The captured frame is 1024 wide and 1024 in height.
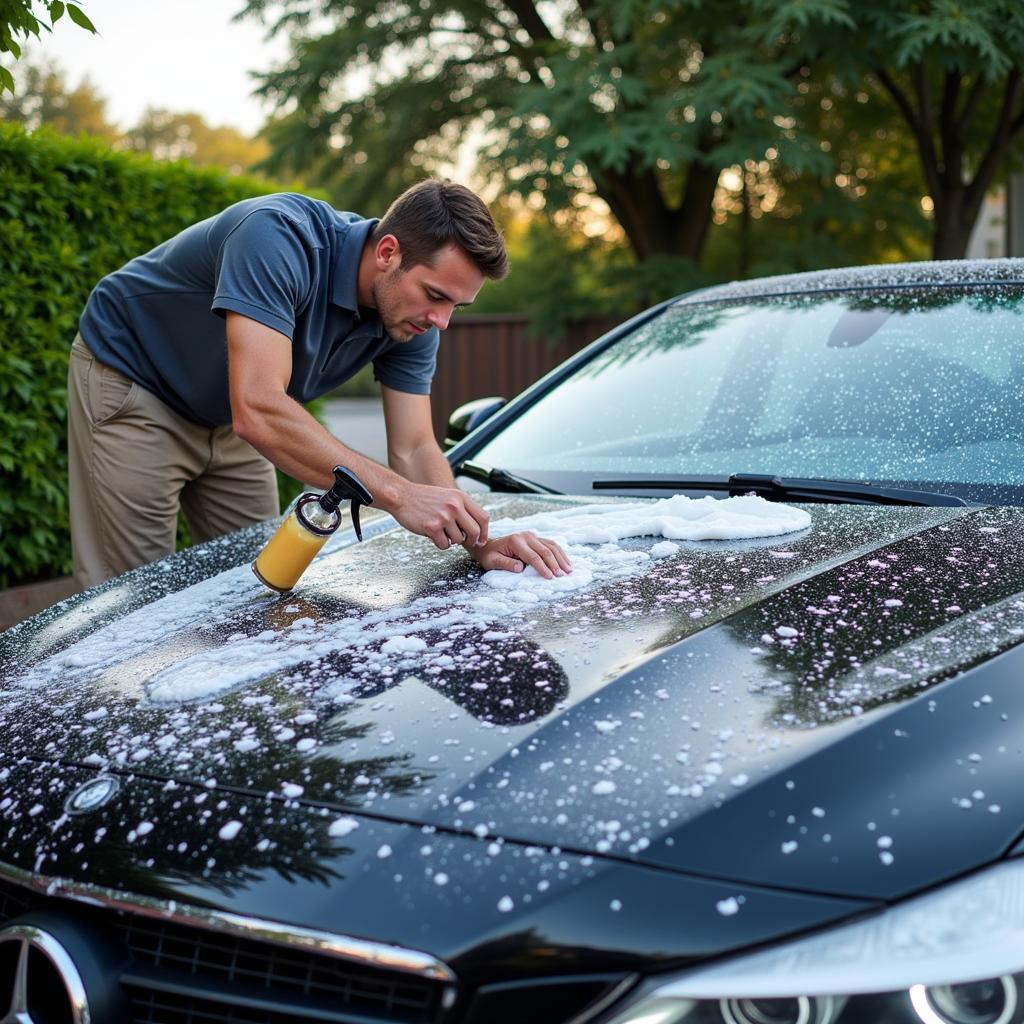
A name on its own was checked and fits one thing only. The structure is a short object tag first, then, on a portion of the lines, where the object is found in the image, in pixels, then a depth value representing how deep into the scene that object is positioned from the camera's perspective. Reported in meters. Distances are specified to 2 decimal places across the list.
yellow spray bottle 2.18
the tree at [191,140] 49.94
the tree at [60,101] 42.62
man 2.42
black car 1.18
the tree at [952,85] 7.95
